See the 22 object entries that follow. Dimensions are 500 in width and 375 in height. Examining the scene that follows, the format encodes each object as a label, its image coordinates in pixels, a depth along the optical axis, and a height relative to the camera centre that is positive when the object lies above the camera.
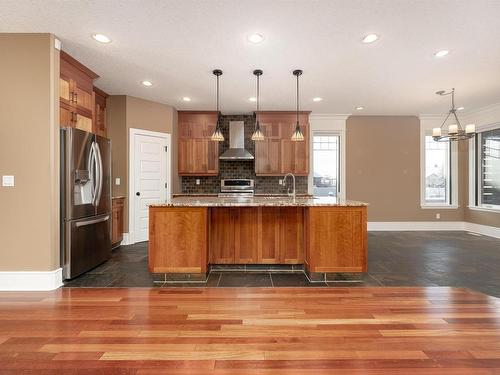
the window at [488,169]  5.79 +0.31
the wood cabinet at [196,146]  5.97 +0.83
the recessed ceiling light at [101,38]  2.94 +1.62
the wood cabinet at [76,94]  3.35 +1.20
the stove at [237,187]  6.10 -0.09
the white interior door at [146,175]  5.02 +0.16
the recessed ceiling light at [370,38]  2.91 +1.60
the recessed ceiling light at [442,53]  3.26 +1.60
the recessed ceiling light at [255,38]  2.92 +1.61
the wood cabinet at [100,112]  4.55 +1.24
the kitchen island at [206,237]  3.12 -0.63
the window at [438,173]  6.58 +0.25
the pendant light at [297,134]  3.85 +0.71
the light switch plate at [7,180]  2.89 +0.03
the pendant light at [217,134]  3.84 +0.71
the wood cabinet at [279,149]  6.04 +0.77
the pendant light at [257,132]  3.84 +0.74
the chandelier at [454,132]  4.14 +0.82
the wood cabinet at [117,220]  4.52 -0.64
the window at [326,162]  6.57 +0.52
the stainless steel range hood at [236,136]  6.12 +1.08
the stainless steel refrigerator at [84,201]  3.09 -0.22
